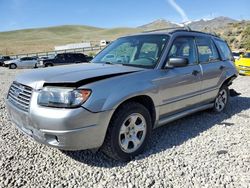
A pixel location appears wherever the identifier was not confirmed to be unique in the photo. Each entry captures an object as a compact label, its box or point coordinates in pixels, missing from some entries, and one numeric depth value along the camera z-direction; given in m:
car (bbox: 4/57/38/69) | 19.77
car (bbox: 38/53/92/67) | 16.90
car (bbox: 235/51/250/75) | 9.66
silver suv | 2.23
